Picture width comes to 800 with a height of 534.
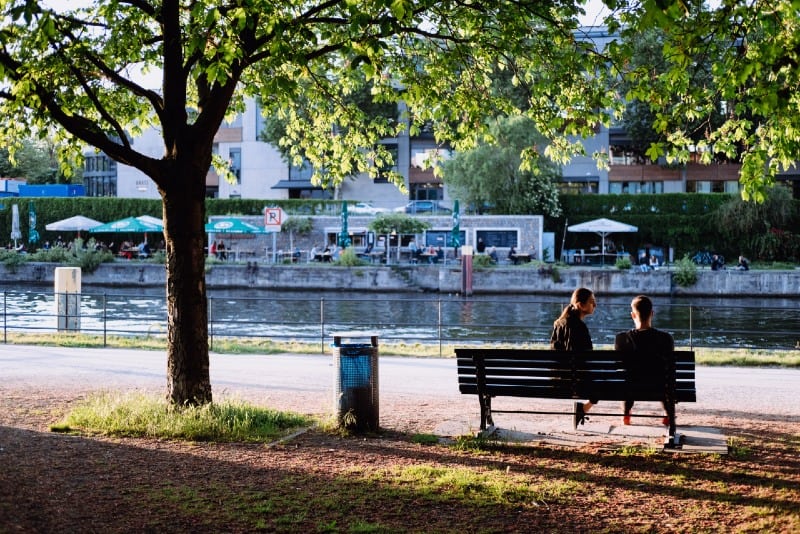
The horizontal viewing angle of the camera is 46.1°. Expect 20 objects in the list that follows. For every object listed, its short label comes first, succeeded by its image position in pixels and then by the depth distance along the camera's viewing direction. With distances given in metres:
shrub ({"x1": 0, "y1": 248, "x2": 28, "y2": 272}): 55.25
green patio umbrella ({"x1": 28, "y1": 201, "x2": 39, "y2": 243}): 62.66
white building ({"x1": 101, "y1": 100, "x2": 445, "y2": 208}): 76.00
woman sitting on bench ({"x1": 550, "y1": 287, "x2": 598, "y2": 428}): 8.99
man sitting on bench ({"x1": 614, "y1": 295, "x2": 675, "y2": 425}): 8.13
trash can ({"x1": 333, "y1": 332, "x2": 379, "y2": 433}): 8.85
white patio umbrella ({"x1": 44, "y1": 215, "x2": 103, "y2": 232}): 58.62
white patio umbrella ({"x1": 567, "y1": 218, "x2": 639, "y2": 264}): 54.94
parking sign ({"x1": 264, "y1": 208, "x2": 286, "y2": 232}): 54.12
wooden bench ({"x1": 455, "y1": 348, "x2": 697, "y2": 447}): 8.13
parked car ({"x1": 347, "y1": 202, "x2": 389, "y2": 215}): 59.41
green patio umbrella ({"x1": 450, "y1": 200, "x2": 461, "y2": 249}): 51.75
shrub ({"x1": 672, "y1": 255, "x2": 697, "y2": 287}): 48.00
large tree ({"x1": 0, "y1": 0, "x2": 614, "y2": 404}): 8.95
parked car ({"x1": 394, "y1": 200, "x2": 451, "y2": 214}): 62.71
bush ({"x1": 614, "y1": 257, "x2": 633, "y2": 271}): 49.38
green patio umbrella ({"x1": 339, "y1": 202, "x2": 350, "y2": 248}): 53.62
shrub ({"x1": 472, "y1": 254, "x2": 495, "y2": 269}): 50.00
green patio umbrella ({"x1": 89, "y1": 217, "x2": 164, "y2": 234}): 53.97
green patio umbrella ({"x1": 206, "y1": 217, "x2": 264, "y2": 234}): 53.31
